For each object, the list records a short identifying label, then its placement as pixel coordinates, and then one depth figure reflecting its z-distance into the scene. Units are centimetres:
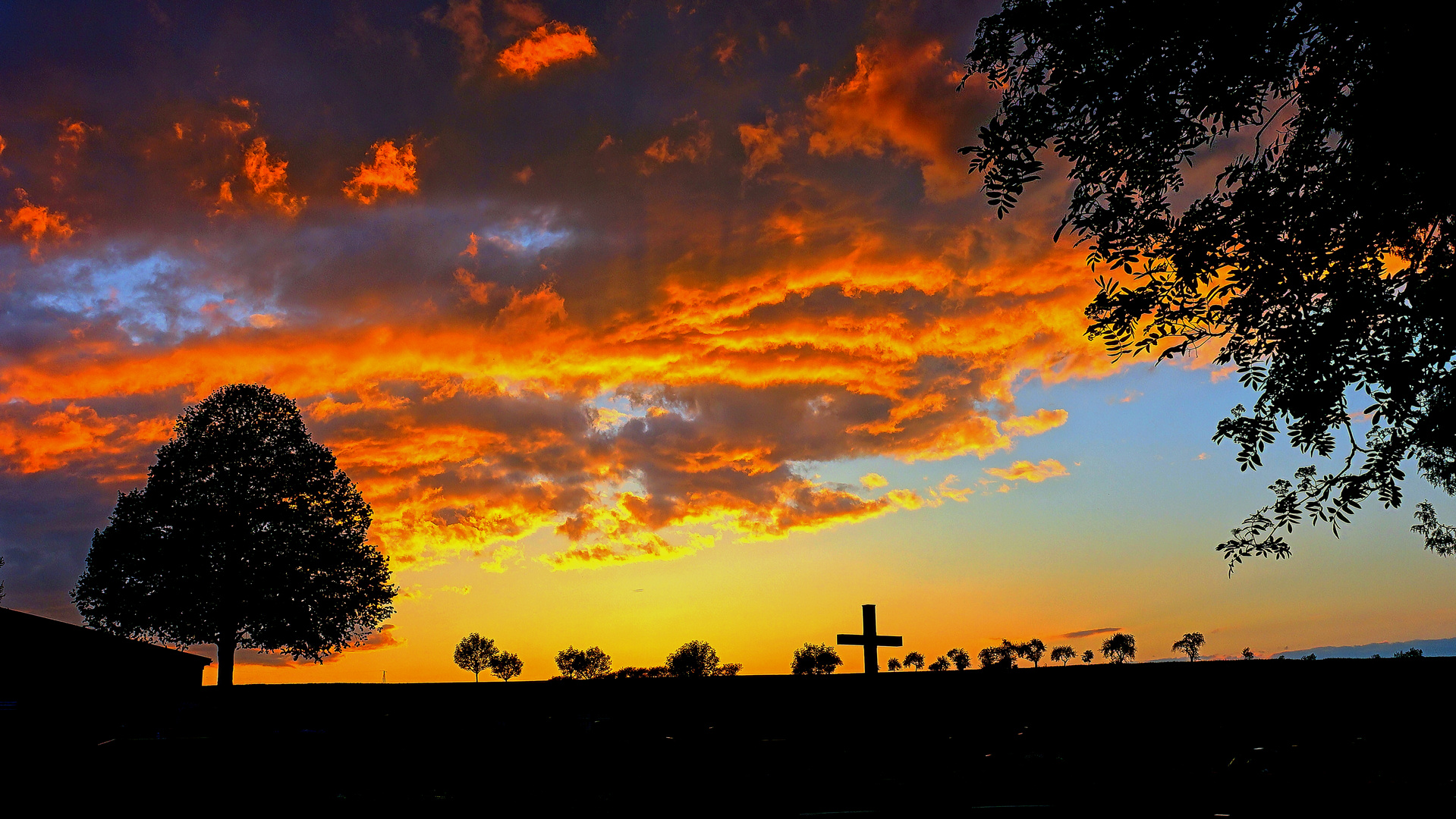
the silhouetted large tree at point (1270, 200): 1116
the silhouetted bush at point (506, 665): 14638
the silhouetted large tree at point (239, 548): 3656
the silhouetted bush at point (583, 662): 15010
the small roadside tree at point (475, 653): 14862
